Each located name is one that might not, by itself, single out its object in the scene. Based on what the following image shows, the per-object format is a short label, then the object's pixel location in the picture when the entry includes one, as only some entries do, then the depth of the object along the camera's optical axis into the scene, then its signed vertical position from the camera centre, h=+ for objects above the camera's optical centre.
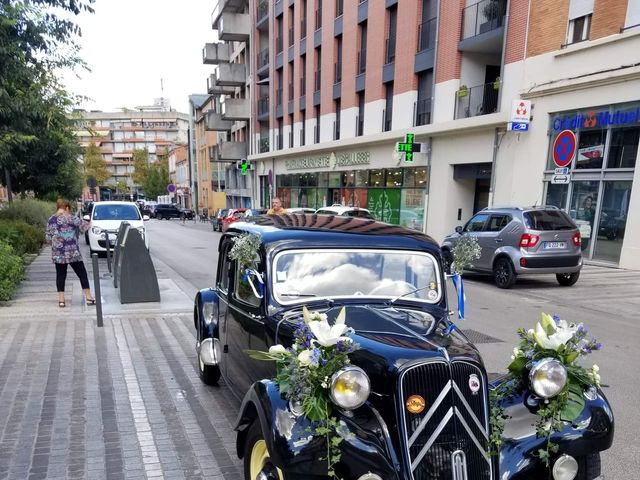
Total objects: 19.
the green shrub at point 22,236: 9.94 -1.80
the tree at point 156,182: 70.62 -1.59
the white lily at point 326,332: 2.27 -0.81
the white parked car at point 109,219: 13.55 -1.57
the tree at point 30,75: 7.22 +1.80
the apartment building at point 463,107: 12.39 +2.75
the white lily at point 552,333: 2.54 -0.89
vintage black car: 2.22 -1.12
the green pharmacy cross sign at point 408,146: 18.03 +1.26
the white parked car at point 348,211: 14.82 -1.19
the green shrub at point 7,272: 7.41 -1.76
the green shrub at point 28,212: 14.24 -1.46
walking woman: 7.27 -1.15
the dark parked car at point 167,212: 45.19 -4.04
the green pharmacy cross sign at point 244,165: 35.70 +0.71
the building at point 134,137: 99.38 +7.82
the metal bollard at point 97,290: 6.31 -1.71
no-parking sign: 10.73 +0.79
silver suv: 9.62 -1.44
